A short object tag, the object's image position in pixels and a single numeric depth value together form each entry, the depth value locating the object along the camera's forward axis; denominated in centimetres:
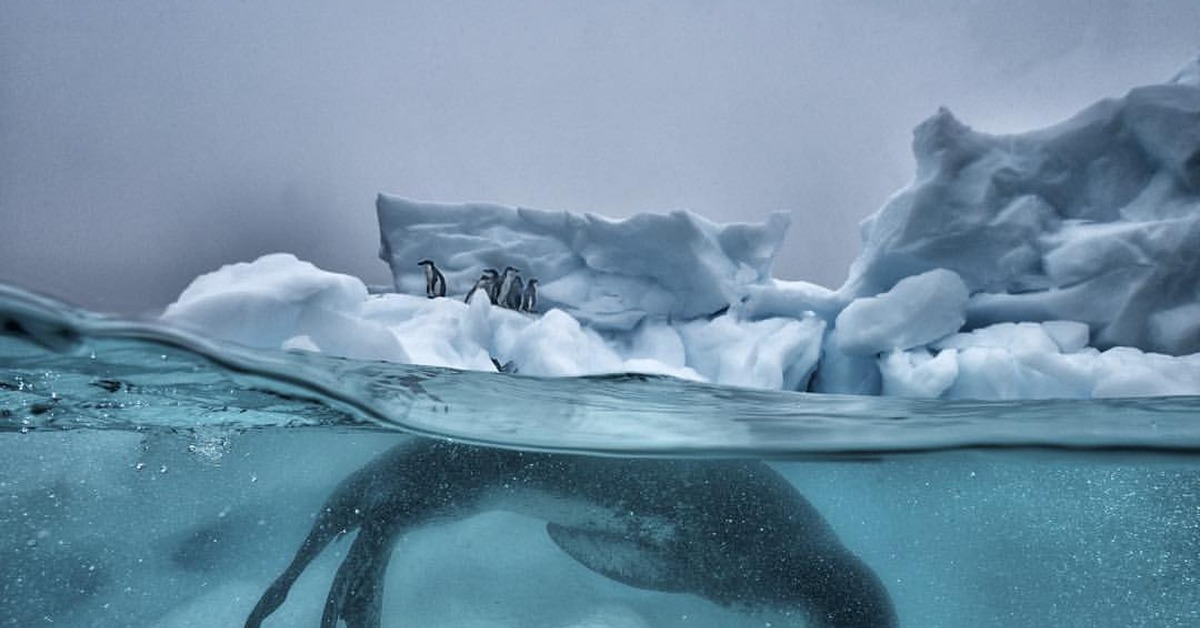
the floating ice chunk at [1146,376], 612
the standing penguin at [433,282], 988
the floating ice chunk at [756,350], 785
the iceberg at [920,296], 651
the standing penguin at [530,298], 959
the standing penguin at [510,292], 942
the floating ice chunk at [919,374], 698
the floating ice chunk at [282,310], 576
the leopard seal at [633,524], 327
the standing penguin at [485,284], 935
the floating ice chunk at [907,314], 797
